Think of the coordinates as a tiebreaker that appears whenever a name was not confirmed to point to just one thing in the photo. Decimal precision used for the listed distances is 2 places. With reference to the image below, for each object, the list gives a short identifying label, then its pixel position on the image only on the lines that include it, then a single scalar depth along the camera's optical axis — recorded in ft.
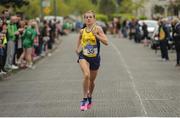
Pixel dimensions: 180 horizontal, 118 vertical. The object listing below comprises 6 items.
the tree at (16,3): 86.50
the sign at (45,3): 163.17
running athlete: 42.32
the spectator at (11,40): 75.56
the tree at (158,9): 285.23
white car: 151.12
